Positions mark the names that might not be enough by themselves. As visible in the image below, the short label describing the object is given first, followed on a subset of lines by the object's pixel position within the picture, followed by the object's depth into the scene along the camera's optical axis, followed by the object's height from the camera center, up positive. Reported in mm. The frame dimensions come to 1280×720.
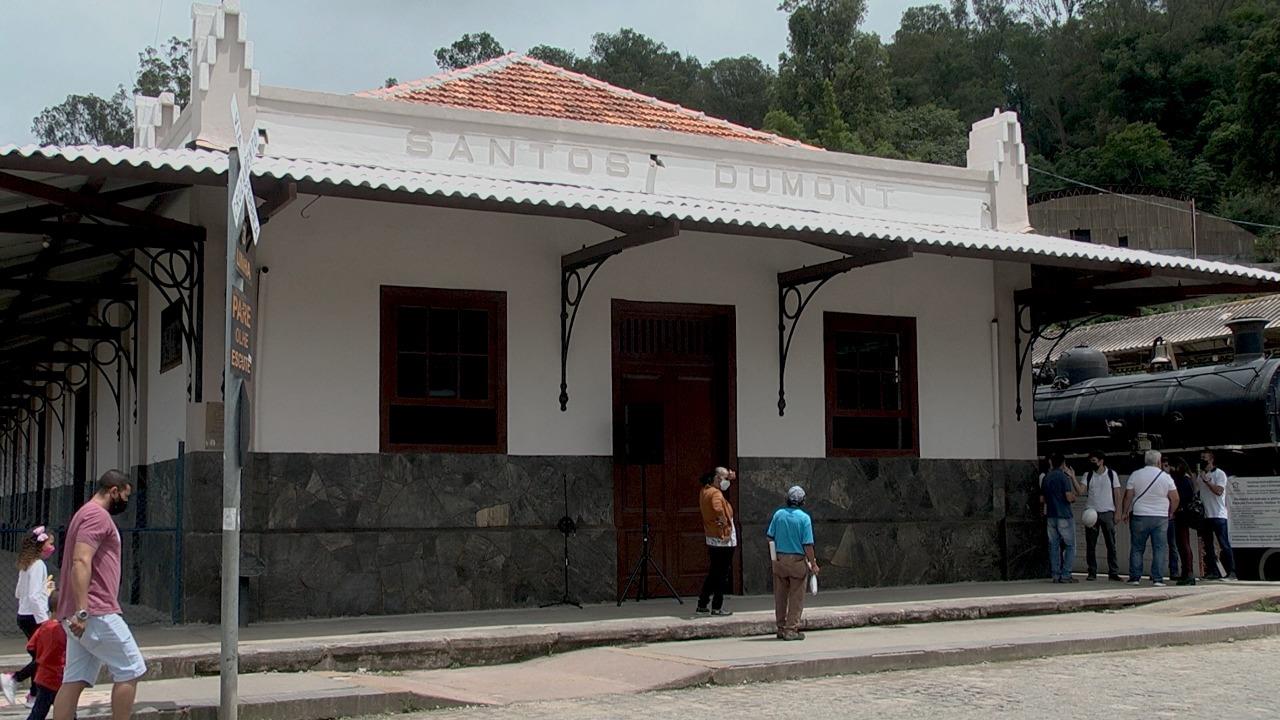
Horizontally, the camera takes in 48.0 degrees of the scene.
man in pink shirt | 7727 -851
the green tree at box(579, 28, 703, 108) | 83562 +24012
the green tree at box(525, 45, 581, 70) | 85312 +24025
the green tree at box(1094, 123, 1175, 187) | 67938 +13651
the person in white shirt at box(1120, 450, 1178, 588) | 16344 -759
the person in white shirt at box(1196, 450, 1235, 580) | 16703 -670
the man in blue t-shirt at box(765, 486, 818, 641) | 11914 -918
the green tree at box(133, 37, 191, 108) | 69875 +18860
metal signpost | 8289 +267
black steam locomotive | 17156 +405
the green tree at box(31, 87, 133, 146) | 78875 +18962
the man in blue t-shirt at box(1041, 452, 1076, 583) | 16266 -843
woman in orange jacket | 12961 -811
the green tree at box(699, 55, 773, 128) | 84312 +22087
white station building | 12703 +1252
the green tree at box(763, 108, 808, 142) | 62406 +14221
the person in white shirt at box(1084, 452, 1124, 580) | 17141 -681
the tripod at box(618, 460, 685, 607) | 14180 -1079
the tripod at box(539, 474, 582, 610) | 13945 -739
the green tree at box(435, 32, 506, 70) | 80750 +22853
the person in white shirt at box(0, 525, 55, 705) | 10086 -866
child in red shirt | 8188 -1173
